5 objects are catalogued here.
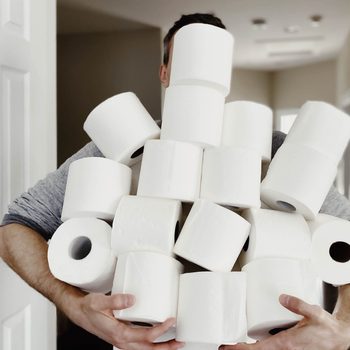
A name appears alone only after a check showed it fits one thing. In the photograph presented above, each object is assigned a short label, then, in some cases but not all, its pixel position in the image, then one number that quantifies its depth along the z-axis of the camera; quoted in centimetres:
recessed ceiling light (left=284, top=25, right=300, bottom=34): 498
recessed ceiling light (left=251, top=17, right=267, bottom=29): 473
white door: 121
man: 79
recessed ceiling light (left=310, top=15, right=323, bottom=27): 463
